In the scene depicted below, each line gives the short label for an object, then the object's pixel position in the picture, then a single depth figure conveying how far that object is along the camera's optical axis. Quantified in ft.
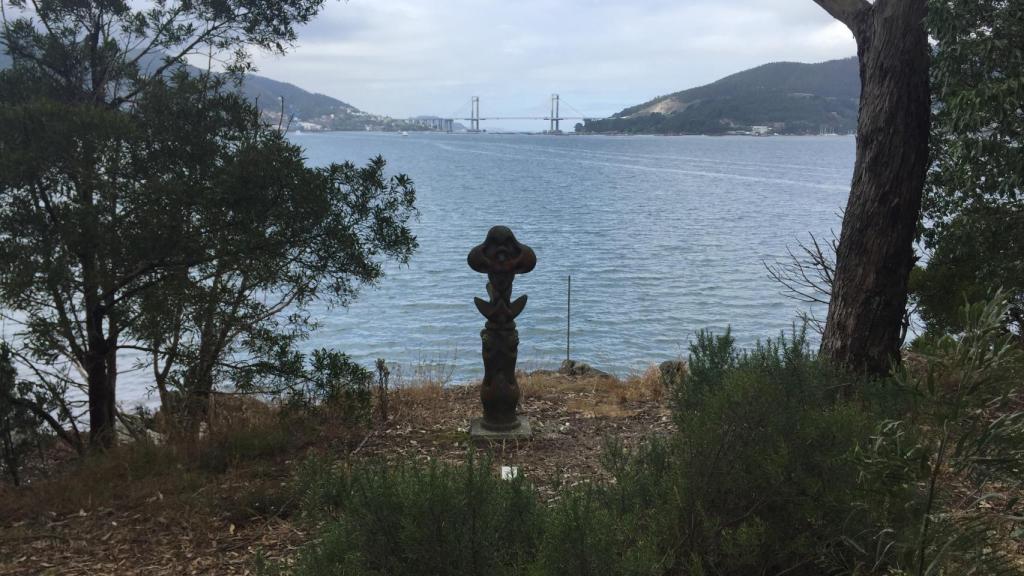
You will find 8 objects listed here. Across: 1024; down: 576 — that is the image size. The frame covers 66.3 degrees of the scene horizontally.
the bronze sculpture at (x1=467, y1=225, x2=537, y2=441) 23.99
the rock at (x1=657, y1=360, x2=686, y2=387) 28.58
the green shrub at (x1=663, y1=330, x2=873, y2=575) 10.89
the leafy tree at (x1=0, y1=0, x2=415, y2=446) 17.88
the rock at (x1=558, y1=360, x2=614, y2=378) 39.38
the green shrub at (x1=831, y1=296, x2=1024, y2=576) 7.09
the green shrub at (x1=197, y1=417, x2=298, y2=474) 20.42
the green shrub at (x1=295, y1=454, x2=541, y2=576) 8.82
